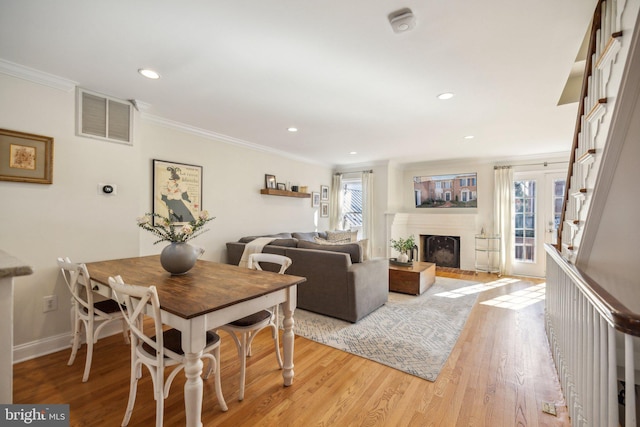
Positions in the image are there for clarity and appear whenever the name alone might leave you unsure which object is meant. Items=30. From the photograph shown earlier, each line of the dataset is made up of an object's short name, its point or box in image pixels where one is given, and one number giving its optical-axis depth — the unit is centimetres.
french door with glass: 530
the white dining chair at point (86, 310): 199
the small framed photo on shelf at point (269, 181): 506
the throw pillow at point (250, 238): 437
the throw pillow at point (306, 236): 520
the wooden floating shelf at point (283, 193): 495
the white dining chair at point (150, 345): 141
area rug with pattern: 239
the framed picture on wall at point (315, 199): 627
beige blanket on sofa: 374
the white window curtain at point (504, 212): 554
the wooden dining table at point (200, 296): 138
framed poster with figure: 353
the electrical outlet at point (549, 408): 175
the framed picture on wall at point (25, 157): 226
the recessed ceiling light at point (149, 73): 234
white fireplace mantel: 600
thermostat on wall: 278
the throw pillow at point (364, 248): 338
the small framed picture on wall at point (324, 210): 657
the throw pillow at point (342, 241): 516
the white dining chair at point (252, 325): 190
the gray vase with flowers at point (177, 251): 204
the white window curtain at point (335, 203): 680
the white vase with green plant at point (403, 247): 459
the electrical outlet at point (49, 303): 249
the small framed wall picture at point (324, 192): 653
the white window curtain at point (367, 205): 638
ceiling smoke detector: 163
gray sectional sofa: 310
